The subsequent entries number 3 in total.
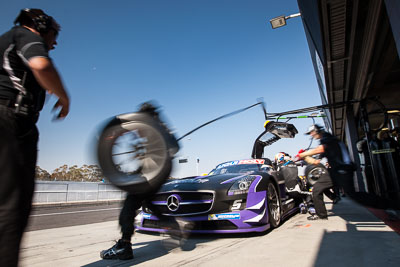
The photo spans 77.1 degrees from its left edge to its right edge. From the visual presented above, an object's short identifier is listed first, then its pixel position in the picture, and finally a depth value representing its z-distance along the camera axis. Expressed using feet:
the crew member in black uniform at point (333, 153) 8.43
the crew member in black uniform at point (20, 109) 4.05
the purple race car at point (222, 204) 11.00
